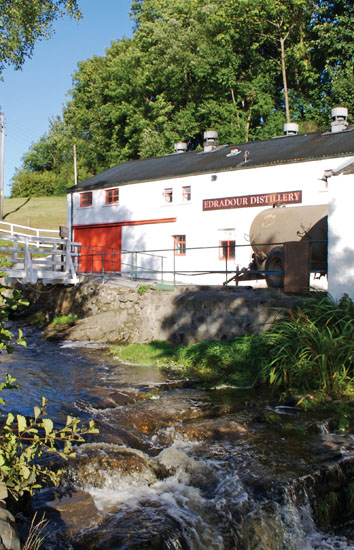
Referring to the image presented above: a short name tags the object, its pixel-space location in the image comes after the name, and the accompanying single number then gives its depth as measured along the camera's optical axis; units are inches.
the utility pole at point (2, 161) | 1761.8
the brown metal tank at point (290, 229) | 563.5
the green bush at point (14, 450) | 192.5
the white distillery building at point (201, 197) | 879.1
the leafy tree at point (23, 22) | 682.8
